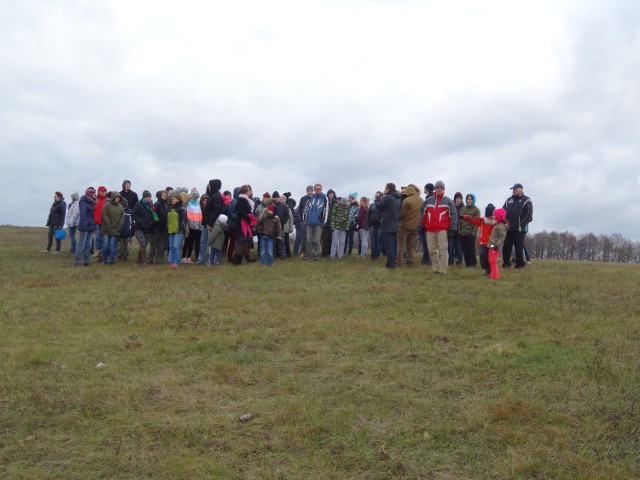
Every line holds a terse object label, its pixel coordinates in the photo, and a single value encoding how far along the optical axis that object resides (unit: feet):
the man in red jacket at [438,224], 45.47
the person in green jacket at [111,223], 52.47
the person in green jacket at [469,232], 51.42
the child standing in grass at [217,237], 51.90
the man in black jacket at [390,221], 48.26
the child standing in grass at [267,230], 52.24
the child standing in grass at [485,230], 44.01
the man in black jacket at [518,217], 48.39
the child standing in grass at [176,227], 51.67
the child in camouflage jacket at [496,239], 42.32
